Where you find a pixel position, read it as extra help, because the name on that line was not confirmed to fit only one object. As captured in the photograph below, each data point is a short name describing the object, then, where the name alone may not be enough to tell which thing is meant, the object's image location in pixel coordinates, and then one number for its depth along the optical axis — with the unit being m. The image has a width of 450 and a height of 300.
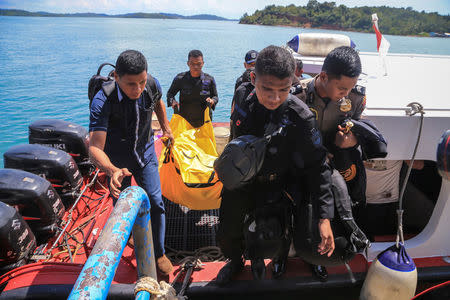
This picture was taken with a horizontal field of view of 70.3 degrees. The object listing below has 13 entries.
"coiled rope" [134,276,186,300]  1.05
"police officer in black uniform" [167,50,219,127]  4.62
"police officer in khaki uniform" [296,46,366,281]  1.81
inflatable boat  2.16
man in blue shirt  2.07
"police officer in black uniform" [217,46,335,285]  1.63
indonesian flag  2.99
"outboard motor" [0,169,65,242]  2.61
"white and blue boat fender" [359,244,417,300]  1.98
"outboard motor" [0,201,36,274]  2.21
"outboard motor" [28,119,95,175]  3.51
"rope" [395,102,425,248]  2.13
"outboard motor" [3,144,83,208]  3.05
